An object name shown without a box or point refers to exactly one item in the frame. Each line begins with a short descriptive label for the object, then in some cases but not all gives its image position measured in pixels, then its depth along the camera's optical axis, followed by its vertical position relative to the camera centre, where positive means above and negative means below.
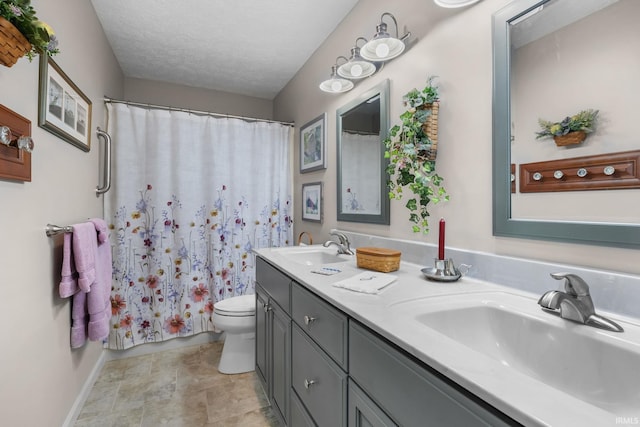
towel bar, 1.30 -0.06
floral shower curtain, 2.24 +0.03
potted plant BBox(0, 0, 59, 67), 0.74 +0.50
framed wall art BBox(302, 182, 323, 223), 2.33 +0.12
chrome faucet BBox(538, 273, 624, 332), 0.68 -0.21
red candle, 1.12 -0.11
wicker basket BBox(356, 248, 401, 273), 1.26 -0.19
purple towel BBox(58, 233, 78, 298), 1.33 -0.25
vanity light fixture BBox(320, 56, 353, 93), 1.76 +0.79
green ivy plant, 1.26 +0.26
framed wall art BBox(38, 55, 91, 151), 1.22 +0.53
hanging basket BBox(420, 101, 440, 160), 1.26 +0.38
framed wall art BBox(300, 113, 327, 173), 2.25 +0.58
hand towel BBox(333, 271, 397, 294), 0.99 -0.24
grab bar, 1.86 +0.33
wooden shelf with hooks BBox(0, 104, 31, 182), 0.93 +0.21
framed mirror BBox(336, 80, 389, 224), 1.63 +0.36
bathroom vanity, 0.46 -0.31
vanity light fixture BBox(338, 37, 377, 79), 1.53 +0.78
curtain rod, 2.20 +0.86
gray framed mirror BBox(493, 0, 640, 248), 0.75 +0.32
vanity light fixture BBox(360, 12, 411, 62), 1.31 +0.77
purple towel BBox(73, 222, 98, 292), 1.38 -0.18
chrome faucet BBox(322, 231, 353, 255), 1.77 -0.17
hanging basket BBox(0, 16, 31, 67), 0.74 +0.46
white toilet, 2.01 -0.83
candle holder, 1.08 -0.21
